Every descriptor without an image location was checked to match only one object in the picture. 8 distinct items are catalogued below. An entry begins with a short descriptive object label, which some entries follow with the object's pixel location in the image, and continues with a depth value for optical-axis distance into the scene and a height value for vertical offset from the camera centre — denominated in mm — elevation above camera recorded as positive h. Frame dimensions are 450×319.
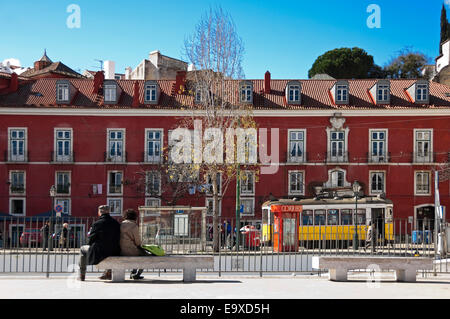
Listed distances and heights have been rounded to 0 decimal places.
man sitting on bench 12594 -1408
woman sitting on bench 12852 -1416
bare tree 31266 +3787
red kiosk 20031 -2179
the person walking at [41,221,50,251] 17942 -2149
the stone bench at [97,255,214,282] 12586 -1872
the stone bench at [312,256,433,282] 13148 -1904
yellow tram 30766 -1917
